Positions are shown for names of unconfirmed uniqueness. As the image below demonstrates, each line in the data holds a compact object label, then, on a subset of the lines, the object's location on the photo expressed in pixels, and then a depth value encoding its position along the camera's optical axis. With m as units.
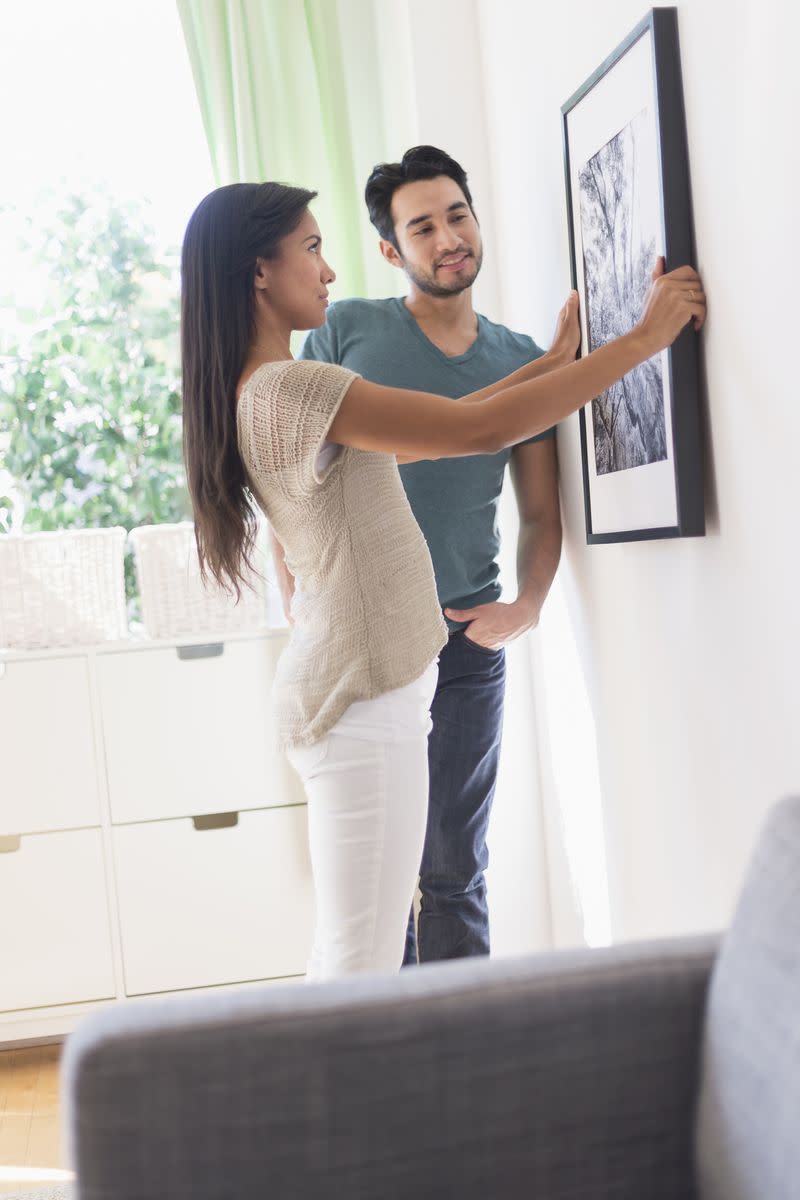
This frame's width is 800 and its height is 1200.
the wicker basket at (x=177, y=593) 2.71
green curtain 2.75
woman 1.57
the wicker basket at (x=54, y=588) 2.71
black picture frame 1.44
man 2.07
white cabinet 2.70
